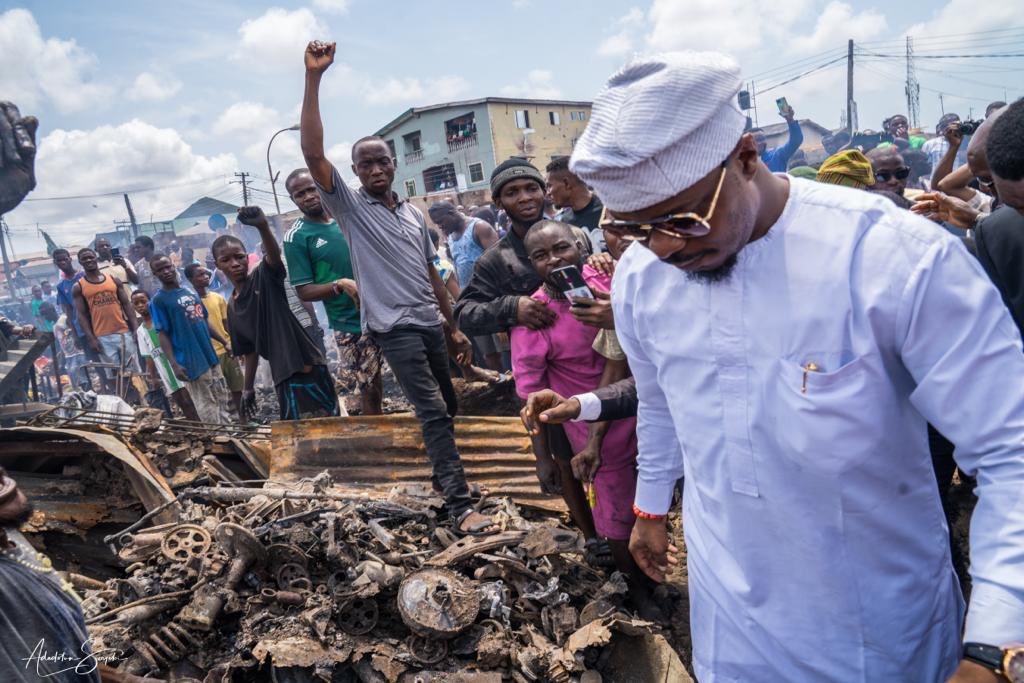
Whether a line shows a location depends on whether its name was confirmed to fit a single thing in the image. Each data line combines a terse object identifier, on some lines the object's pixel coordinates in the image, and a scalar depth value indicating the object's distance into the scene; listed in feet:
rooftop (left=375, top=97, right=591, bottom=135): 127.65
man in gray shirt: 13.52
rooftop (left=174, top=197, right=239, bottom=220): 172.35
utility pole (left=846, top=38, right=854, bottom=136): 99.25
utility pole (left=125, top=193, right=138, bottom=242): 145.89
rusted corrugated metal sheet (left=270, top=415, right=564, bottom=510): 16.01
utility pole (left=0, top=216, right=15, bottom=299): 118.13
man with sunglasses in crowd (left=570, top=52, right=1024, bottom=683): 3.96
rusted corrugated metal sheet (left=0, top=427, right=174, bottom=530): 14.93
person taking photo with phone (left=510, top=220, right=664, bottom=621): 10.76
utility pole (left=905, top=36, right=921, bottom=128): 151.65
